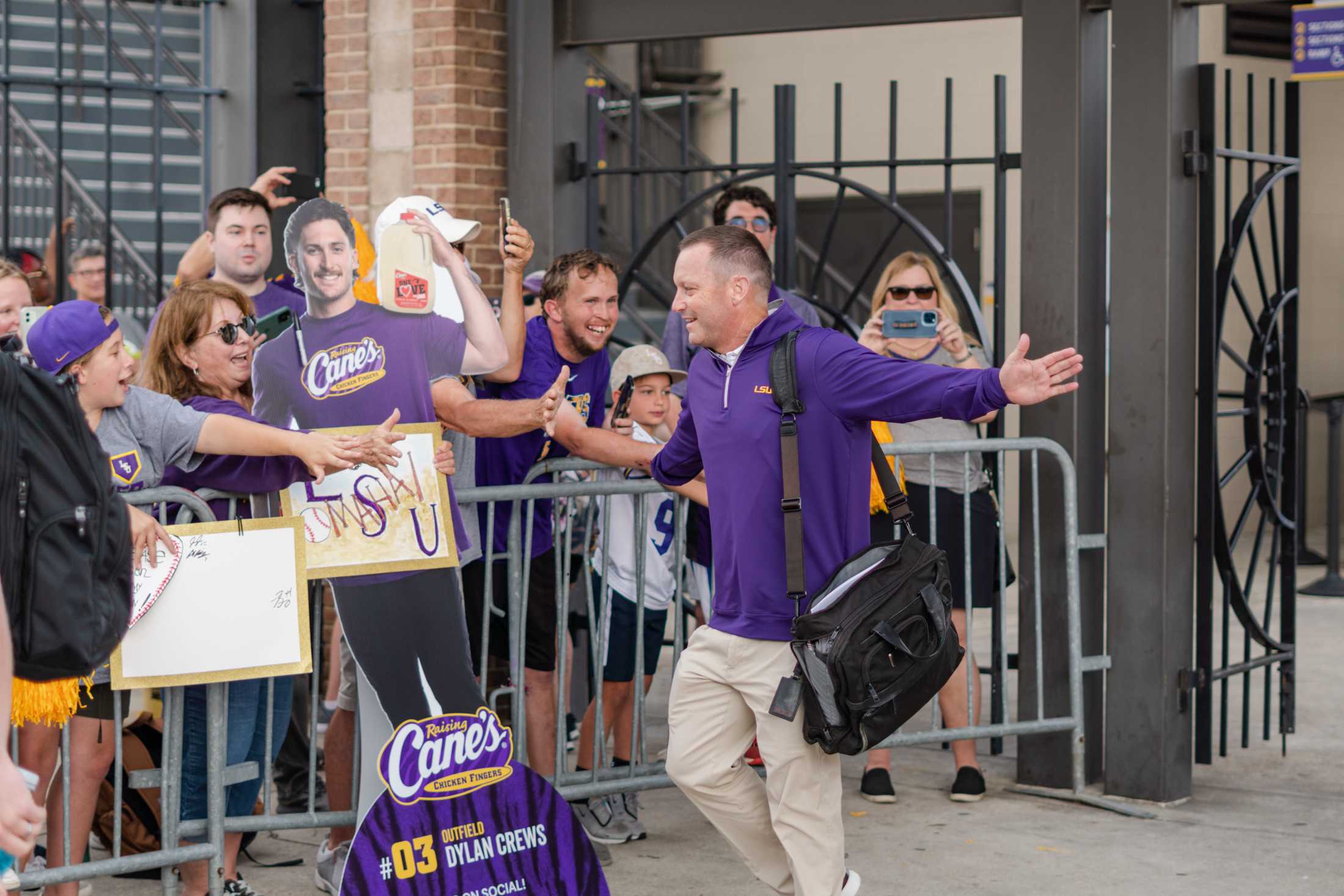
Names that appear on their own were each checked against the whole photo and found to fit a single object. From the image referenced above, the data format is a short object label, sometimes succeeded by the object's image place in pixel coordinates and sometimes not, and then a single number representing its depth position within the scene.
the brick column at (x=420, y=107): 7.07
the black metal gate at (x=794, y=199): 6.62
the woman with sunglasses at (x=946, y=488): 6.26
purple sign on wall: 6.64
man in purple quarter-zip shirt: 4.23
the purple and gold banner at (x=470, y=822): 4.62
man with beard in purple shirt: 5.37
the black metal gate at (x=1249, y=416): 6.19
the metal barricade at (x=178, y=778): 4.59
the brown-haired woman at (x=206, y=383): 4.79
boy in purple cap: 4.32
